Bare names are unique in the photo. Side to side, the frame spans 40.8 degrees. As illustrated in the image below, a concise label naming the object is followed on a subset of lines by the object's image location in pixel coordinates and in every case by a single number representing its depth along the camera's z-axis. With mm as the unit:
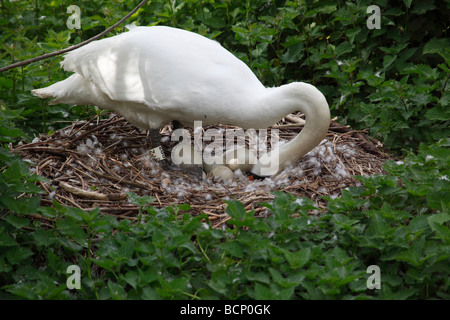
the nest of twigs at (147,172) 3914
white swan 4141
